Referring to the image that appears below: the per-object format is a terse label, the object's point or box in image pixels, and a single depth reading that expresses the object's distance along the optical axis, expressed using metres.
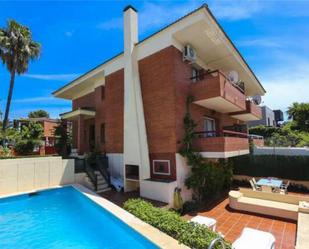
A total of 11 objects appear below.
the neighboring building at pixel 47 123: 30.69
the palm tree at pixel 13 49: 20.22
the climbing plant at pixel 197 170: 11.91
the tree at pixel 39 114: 63.03
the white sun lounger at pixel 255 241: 5.54
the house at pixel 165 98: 11.74
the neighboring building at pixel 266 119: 48.97
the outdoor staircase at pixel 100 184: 13.46
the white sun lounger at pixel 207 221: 7.59
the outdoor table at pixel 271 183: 13.47
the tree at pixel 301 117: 39.69
